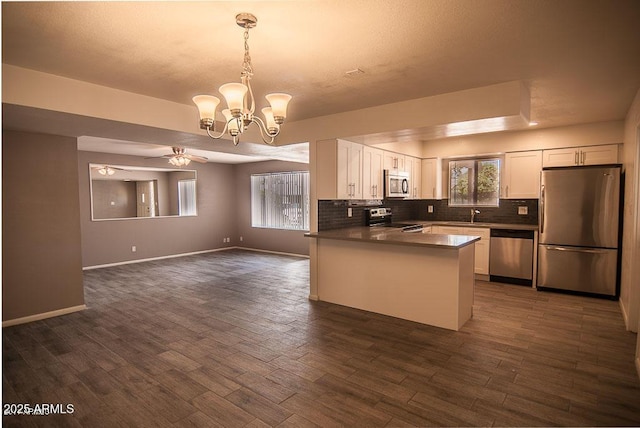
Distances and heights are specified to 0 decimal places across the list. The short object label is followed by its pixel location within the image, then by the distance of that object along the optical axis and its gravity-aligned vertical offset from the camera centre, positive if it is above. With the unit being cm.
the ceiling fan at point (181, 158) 653 +71
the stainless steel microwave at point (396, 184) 561 +19
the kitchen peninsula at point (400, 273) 384 -91
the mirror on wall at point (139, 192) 778 +11
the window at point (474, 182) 632 +24
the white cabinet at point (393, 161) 571 +56
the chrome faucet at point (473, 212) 647 -30
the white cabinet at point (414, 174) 634 +39
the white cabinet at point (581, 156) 501 +56
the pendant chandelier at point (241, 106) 223 +60
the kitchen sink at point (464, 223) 596 -48
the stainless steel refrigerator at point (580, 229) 476 -47
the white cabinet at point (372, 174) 520 +33
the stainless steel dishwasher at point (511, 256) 543 -94
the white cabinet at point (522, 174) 562 +32
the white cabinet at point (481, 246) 577 -82
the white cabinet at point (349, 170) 475 +35
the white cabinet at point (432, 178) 661 +32
